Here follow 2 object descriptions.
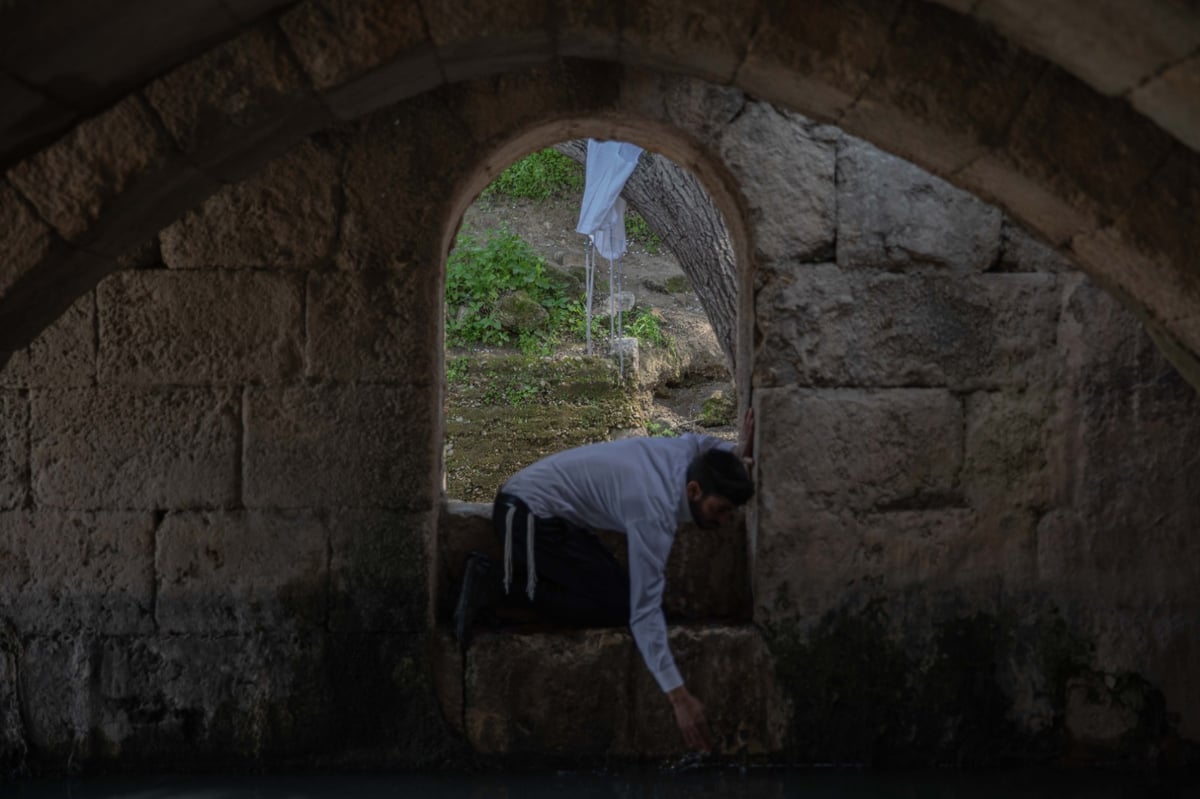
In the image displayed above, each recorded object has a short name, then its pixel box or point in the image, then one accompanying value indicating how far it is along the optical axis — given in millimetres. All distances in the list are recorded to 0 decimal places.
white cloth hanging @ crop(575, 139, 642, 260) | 6611
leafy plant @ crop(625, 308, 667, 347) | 11891
